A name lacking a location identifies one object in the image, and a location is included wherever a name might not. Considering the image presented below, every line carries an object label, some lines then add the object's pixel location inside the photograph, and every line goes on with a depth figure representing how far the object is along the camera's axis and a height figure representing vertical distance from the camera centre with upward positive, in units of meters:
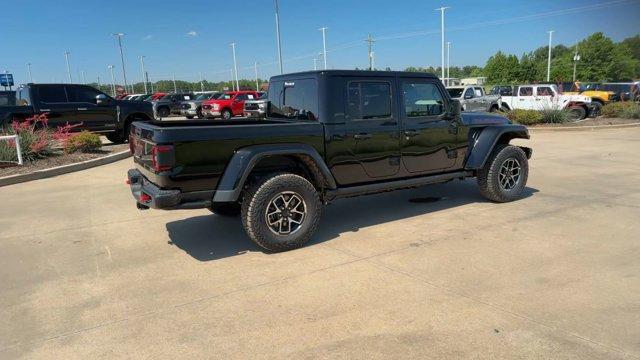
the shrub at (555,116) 17.03 -1.12
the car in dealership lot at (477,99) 21.52 -0.43
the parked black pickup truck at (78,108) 12.47 +0.12
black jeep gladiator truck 4.18 -0.56
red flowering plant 9.43 -0.59
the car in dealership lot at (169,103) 28.67 +0.25
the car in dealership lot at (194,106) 26.46 +0.02
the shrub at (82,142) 10.96 -0.73
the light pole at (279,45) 33.44 +4.23
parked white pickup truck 18.95 -0.60
